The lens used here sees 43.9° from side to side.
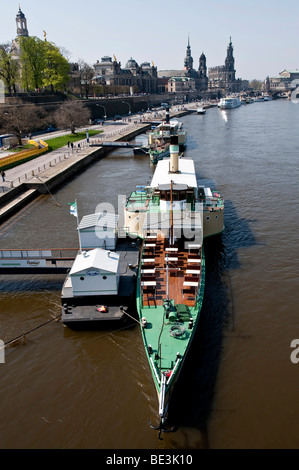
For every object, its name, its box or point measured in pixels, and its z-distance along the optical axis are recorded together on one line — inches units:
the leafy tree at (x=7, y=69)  3671.3
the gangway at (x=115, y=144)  3065.0
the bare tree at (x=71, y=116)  3427.7
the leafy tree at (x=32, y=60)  3914.9
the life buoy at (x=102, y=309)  840.6
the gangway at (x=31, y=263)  987.3
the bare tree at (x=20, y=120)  2733.8
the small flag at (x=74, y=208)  1045.5
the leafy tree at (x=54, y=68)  4259.4
